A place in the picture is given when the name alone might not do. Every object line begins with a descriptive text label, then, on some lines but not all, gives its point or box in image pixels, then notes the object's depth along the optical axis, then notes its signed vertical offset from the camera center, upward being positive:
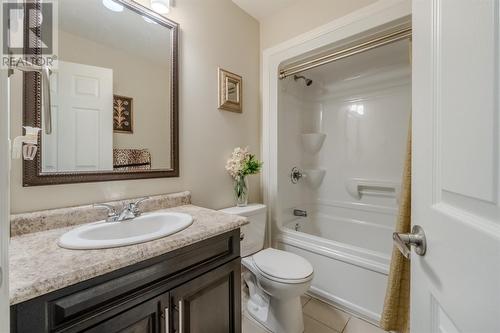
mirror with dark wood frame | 0.98 +0.35
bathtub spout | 2.41 -0.54
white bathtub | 1.46 -0.73
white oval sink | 0.73 -0.27
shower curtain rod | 1.39 +0.84
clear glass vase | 1.74 -0.21
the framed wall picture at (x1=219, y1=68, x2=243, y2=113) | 1.68 +0.59
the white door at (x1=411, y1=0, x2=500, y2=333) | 0.32 +0.00
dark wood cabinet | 0.58 -0.44
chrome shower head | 2.42 +0.99
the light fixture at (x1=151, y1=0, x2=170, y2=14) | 1.27 +0.94
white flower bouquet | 1.71 -0.04
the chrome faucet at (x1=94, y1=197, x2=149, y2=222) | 1.02 -0.24
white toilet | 1.27 -0.70
